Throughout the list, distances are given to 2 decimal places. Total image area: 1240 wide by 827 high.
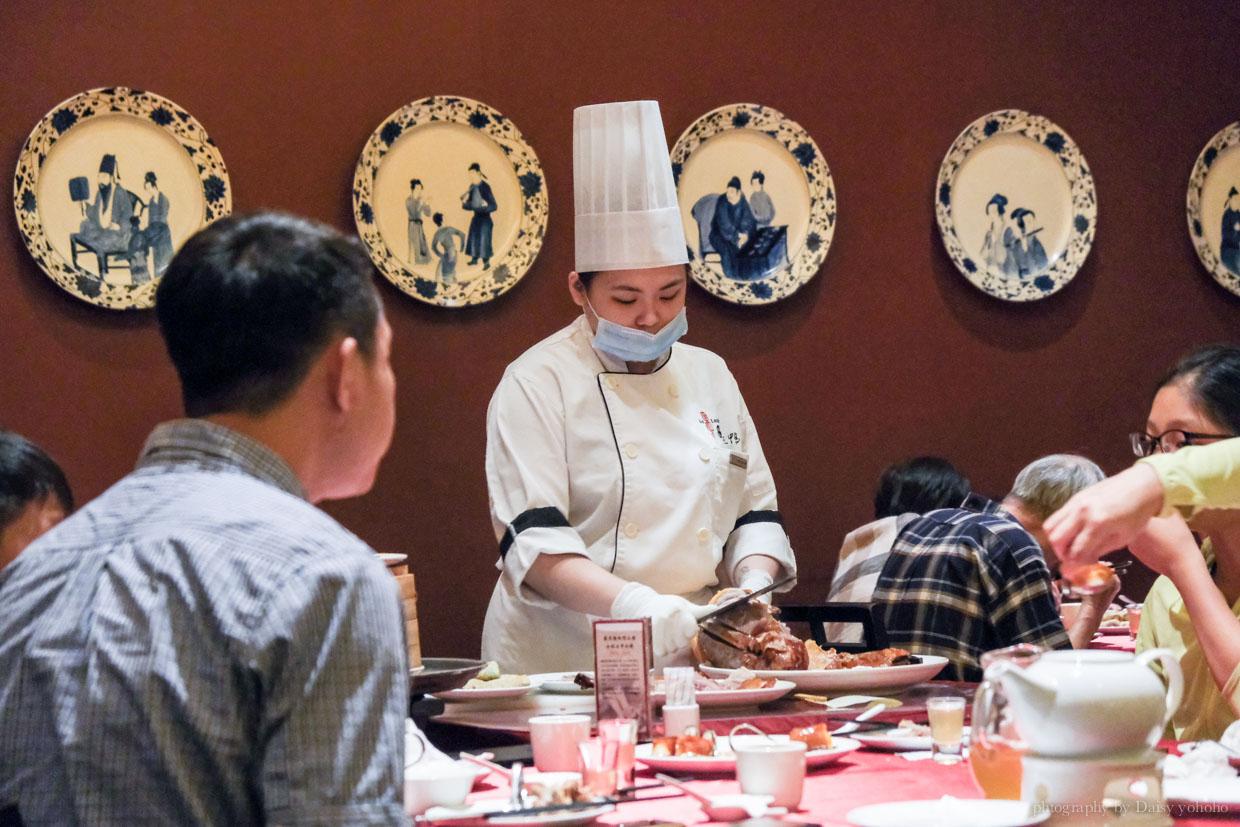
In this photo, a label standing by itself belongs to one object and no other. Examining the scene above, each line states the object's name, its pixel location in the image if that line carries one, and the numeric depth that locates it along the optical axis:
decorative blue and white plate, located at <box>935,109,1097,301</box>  7.25
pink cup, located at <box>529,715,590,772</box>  5.10
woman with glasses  5.45
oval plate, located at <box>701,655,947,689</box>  5.42
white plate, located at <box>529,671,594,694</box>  5.46
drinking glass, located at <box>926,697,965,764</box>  5.11
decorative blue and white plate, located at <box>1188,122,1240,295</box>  7.45
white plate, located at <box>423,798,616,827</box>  4.56
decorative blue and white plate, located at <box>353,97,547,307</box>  6.74
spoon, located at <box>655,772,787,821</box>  4.69
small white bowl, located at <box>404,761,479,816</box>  4.87
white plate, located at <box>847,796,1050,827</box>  4.24
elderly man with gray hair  5.89
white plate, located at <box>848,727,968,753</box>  5.17
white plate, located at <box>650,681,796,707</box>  5.32
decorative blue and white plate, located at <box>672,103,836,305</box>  7.00
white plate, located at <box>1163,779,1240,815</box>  4.54
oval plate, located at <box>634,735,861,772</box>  5.06
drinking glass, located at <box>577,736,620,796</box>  4.94
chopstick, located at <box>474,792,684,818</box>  4.58
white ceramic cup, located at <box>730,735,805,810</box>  4.80
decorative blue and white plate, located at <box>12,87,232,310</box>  6.50
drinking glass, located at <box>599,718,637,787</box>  4.99
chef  5.96
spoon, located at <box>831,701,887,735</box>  5.23
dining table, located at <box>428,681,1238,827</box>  4.82
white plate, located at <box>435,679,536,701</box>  5.45
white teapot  4.09
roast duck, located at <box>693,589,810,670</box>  5.47
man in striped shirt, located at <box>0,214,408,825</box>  3.57
